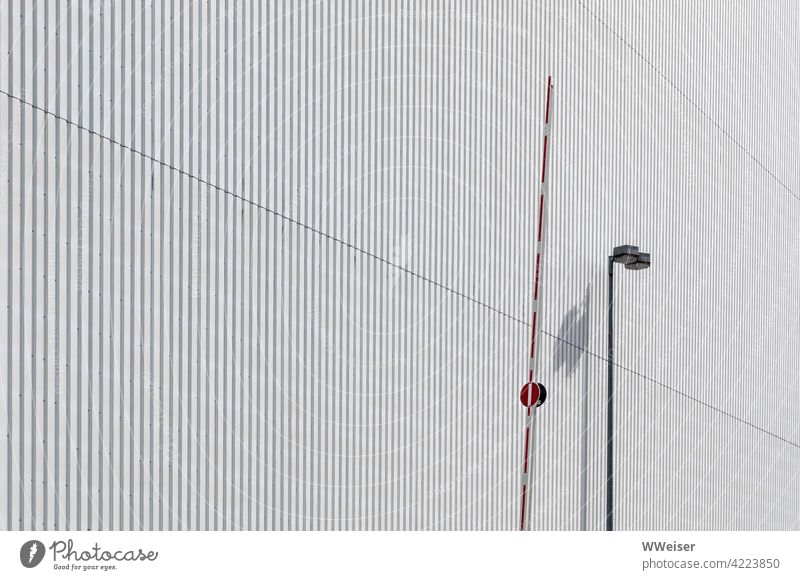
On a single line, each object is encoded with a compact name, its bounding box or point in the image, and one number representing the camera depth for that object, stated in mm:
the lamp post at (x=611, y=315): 21281
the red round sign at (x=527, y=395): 18923
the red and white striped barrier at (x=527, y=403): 18453
